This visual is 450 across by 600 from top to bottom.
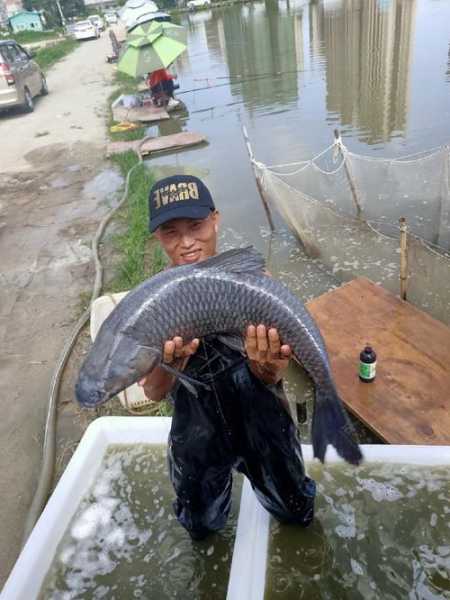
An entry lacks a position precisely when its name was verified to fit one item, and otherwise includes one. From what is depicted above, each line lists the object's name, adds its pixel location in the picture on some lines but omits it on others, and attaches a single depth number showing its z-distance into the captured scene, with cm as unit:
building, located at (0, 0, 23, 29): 7362
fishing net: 679
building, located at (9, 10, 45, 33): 6191
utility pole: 6360
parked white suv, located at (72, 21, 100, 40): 4466
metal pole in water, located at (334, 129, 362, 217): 719
